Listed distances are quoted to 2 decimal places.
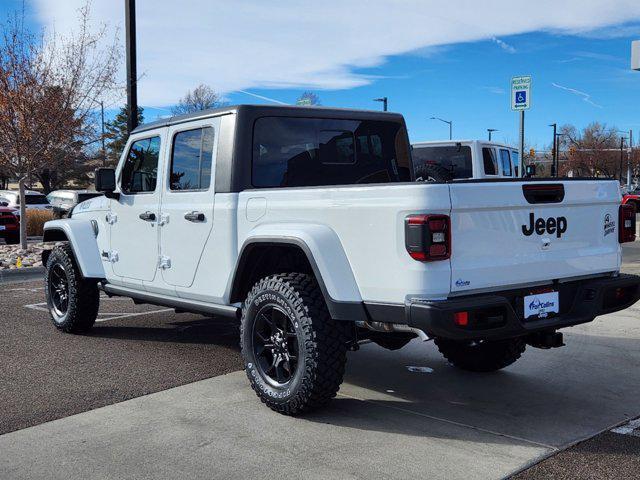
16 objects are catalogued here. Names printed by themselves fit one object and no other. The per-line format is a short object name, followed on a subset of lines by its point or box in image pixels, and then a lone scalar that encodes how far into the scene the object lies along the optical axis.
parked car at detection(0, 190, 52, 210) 24.62
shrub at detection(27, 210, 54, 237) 20.97
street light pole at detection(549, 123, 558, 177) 64.11
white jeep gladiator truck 3.95
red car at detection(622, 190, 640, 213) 31.43
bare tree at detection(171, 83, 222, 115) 50.00
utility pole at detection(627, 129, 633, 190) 68.31
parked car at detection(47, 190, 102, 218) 25.58
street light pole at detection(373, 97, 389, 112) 40.00
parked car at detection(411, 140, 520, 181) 14.95
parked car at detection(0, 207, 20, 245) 18.06
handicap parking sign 17.20
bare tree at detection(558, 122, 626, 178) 78.50
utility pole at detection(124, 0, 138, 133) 12.38
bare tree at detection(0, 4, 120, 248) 15.33
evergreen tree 56.55
